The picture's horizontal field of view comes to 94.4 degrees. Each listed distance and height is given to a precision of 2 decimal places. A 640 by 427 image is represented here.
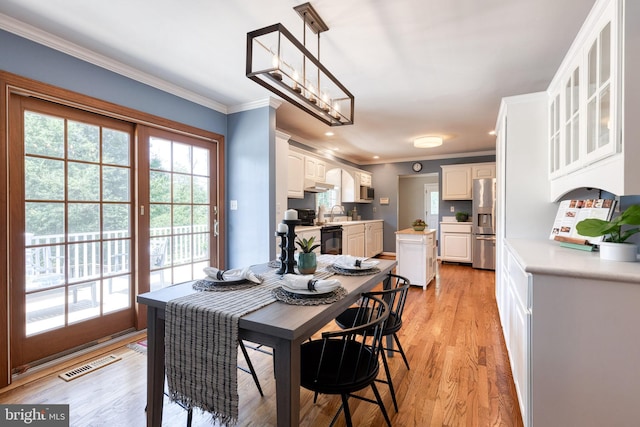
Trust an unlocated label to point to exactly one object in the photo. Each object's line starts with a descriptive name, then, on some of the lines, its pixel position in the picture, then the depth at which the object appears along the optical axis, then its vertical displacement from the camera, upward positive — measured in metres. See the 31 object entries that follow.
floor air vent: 2.10 -1.18
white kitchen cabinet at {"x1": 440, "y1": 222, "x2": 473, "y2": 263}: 6.07 -0.63
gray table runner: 1.22 -0.60
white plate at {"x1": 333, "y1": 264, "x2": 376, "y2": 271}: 1.95 -0.38
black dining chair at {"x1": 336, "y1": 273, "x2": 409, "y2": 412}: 1.80 -0.74
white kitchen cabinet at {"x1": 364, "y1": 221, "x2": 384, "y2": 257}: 6.60 -0.63
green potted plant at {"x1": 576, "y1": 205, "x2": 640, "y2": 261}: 1.41 -0.11
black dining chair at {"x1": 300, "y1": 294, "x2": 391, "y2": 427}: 1.29 -0.76
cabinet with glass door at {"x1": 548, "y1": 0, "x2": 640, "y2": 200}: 1.24 +0.55
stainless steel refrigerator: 5.52 -0.22
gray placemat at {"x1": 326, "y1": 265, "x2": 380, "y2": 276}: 1.92 -0.40
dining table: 1.12 -0.50
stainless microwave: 7.04 +0.44
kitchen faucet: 6.29 +0.01
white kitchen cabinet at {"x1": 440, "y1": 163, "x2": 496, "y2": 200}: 6.03 +0.72
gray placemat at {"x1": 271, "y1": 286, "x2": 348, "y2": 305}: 1.37 -0.42
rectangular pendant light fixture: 1.54 +0.87
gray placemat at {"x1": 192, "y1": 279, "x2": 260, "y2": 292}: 1.57 -0.41
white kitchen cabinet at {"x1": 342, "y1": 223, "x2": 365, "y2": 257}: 5.54 -0.57
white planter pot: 1.46 -0.20
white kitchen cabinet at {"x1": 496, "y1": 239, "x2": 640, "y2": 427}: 1.25 -0.59
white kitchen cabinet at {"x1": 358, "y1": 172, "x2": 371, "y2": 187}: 7.00 +0.78
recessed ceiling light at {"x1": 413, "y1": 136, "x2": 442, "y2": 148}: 4.61 +1.10
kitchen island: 4.30 -0.66
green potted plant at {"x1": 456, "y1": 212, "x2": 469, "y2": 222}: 6.30 -0.11
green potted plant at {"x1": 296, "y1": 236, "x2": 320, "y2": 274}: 1.82 -0.30
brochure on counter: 1.80 -0.01
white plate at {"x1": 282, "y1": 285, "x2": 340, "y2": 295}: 1.43 -0.39
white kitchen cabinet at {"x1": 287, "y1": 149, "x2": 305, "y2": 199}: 4.32 +0.55
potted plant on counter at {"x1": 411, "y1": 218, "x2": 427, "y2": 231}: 4.51 -0.23
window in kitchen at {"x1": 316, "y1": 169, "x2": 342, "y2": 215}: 6.09 +0.35
